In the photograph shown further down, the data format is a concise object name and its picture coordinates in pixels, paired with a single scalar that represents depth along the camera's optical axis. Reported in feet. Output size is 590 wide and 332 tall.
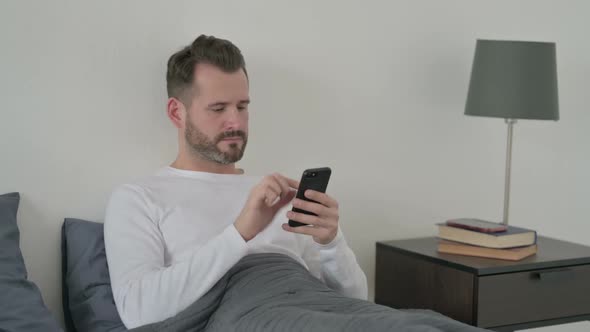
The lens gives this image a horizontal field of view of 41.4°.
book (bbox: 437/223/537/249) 7.91
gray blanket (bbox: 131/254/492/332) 5.22
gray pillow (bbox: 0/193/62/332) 5.81
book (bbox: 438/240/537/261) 7.93
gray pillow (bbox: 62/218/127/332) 6.59
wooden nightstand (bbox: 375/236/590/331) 7.66
